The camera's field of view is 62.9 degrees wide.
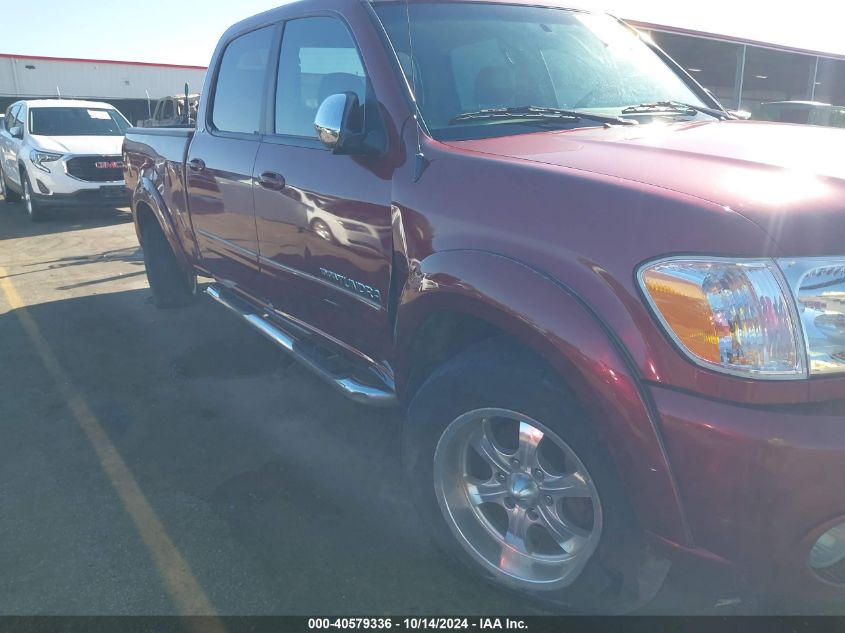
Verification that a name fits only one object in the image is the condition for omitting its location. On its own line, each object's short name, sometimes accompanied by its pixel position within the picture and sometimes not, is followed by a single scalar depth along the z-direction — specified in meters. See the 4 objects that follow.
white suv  10.02
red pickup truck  1.62
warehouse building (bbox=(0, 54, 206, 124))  27.97
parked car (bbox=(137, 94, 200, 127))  18.19
